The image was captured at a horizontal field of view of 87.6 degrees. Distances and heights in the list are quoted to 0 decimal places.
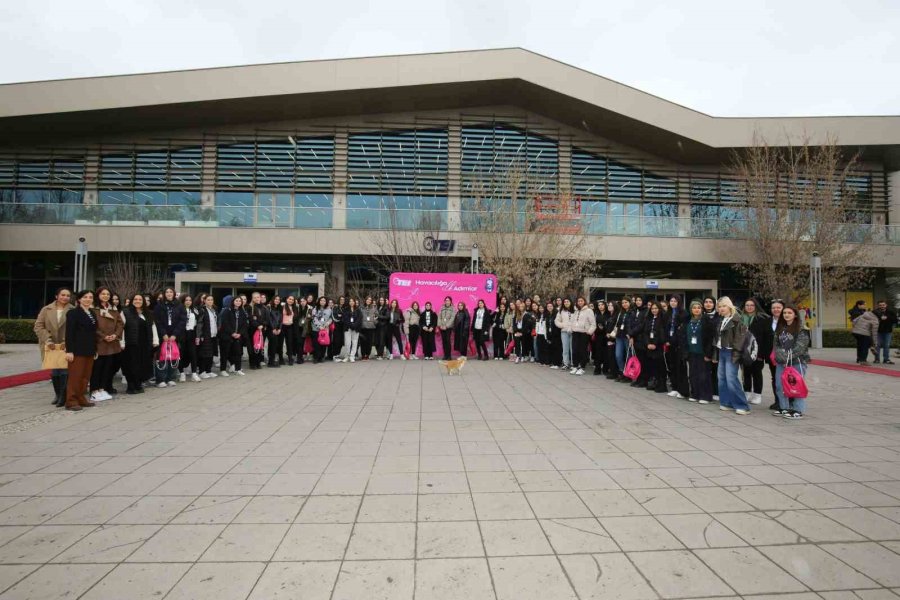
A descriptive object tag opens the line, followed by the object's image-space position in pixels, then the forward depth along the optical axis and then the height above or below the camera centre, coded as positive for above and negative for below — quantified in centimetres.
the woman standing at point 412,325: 1465 -60
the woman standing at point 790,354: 692 -70
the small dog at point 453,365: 1095 -138
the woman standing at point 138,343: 838 -71
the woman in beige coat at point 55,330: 754 -41
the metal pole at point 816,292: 1760 +60
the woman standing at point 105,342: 767 -60
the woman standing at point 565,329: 1240 -60
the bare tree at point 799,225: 1980 +349
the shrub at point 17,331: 1953 -108
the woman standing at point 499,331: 1491 -81
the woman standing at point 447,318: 1470 -38
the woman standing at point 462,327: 1470 -67
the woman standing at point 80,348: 714 -65
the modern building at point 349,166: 2133 +737
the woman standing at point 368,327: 1423 -65
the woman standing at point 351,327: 1392 -63
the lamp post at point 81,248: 1460 +178
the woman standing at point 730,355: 724 -76
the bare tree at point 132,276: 1978 +135
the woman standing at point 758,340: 767 -55
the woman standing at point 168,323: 931 -35
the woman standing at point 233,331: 1070 -59
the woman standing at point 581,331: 1147 -63
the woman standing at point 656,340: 891 -66
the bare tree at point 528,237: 1772 +270
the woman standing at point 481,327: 1471 -66
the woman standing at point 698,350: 781 -75
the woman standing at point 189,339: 984 -72
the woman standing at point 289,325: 1270 -53
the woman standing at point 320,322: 1347 -47
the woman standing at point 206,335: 1018 -66
